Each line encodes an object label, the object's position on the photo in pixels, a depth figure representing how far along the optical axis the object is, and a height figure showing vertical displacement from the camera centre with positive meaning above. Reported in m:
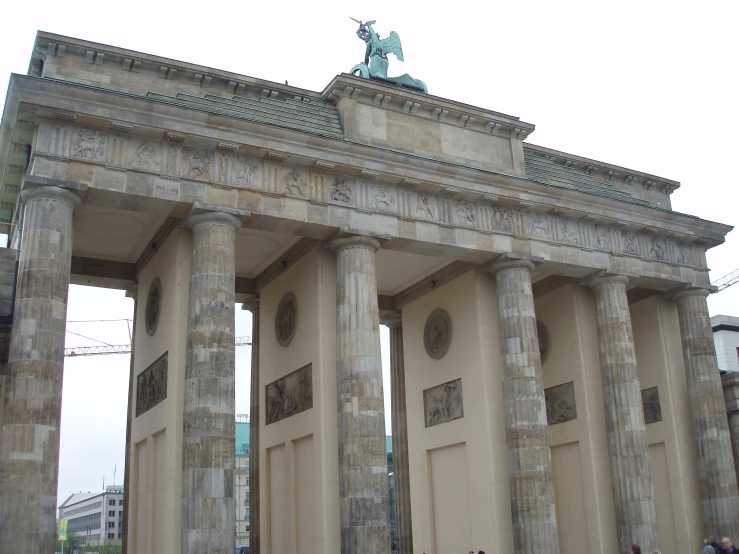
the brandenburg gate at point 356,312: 18.44 +5.40
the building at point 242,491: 74.84 +2.11
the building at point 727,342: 40.40 +7.18
